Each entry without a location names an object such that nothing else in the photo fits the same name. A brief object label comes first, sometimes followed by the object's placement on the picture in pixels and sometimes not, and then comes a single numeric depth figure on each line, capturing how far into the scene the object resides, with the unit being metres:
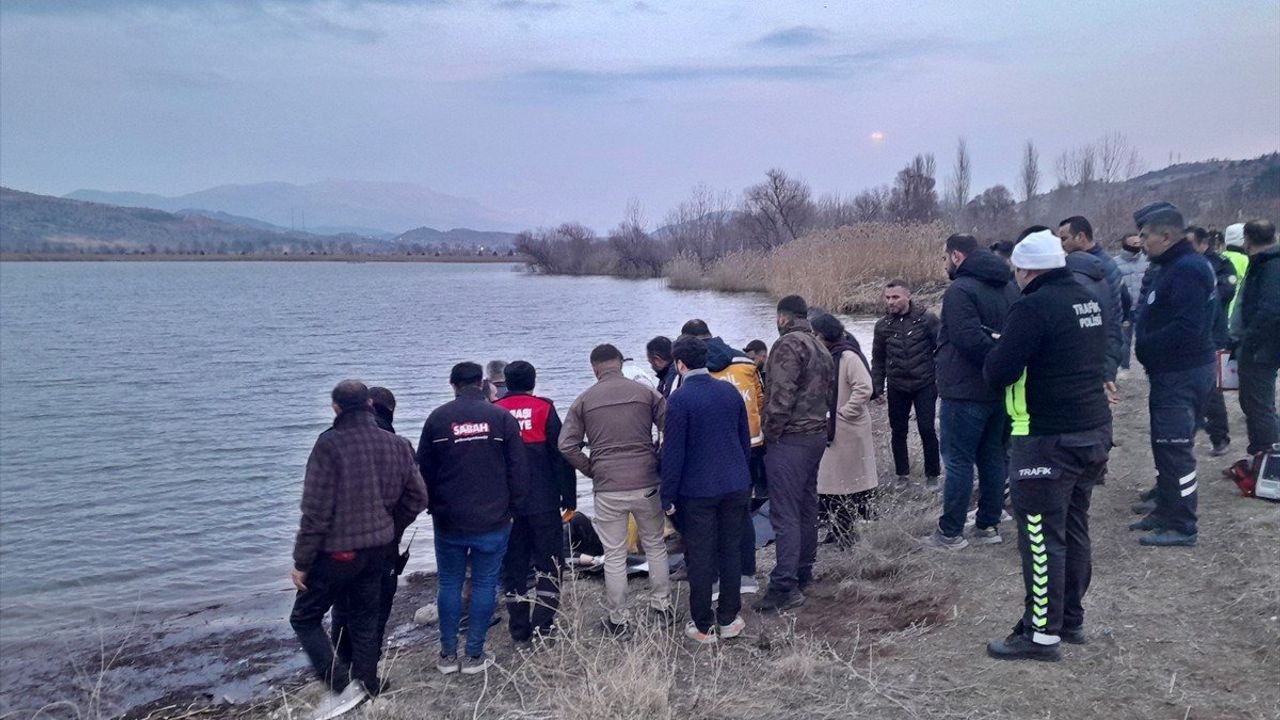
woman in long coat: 6.95
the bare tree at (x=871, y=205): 56.91
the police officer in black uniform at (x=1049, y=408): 4.38
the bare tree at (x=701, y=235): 67.88
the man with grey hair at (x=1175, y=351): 5.66
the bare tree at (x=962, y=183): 66.81
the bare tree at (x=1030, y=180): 64.44
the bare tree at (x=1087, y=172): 58.59
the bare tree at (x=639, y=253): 75.50
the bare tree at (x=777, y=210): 58.12
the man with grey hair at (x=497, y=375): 6.98
